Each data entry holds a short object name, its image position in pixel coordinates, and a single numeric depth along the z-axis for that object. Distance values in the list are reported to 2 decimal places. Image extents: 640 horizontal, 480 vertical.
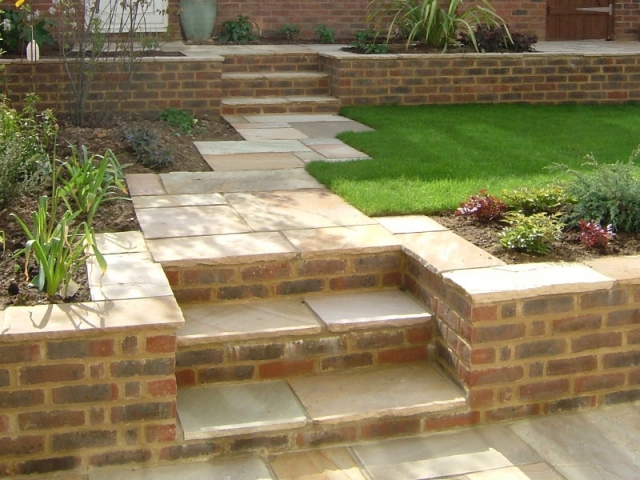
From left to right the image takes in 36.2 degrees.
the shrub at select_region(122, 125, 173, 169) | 6.11
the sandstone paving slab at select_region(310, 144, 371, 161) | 6.46
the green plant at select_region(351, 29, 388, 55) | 9.08
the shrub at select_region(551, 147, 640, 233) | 4.57
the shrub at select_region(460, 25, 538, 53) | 9.36
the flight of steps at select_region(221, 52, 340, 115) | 8.50
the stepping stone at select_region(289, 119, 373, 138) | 7.44
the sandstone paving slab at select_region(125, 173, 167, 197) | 5.43
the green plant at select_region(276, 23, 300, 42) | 10.76
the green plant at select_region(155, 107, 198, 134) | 7.49
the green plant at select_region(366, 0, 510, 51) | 9.26
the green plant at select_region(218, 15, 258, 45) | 10.41
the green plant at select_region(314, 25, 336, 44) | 10.73
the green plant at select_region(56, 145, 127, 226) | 4.57
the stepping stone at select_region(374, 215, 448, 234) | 4.64
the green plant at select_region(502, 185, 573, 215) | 4.83
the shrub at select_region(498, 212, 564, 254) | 4.25
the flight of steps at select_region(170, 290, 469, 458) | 3.56
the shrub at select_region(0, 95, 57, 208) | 4.74
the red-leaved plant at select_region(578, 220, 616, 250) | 4.32
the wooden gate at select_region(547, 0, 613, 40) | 12.09
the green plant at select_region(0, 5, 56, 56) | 8.15
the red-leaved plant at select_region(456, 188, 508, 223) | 4.78
